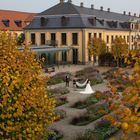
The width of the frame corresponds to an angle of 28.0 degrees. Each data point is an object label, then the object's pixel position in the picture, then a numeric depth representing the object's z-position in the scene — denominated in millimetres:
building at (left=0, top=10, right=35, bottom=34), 47886
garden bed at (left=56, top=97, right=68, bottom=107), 17904
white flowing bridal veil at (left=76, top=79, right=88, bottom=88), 22467
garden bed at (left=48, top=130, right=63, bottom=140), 11988
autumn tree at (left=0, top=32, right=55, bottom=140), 6797
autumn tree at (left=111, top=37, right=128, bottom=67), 37216
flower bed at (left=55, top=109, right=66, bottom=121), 15204
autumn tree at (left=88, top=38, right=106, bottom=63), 37856
